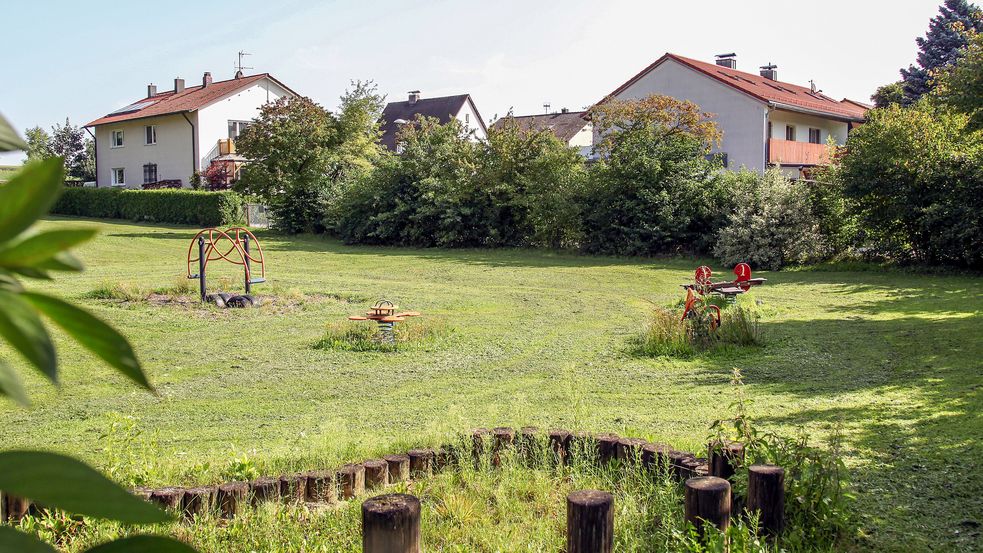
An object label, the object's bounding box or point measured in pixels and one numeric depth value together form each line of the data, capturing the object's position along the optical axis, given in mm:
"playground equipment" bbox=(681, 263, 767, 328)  10887
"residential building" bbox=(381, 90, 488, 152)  54591
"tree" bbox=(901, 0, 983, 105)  46844
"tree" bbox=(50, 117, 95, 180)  57312
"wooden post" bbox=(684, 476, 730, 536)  3557
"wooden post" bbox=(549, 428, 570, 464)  5406
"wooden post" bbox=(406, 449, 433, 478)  5334
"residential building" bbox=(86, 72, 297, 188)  42781
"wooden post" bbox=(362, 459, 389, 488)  5086
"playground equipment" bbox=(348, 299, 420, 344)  10945
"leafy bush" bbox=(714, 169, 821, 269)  20406
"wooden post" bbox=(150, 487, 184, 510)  4391
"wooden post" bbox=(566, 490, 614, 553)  2797
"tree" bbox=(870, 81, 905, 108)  42375
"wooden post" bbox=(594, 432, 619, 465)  5219
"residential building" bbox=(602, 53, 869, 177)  35250
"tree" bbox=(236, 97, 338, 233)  29172
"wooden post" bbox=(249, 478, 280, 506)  4754
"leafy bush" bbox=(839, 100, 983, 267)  18531
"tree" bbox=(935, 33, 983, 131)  12992
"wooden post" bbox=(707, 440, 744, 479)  4461
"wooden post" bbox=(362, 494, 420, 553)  2197
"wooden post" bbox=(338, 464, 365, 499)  4984
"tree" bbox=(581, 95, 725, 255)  22516
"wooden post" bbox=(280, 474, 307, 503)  4848
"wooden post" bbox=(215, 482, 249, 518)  4660
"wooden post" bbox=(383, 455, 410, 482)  5199
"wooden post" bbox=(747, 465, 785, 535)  3857
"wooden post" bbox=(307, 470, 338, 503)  4918
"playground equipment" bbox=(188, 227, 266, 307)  14461
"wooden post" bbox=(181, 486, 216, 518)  4613
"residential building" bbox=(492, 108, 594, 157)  53741
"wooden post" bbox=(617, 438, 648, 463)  5033
